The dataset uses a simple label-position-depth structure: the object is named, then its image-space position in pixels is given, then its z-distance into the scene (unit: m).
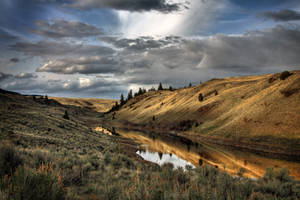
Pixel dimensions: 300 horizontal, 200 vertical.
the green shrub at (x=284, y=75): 54.92
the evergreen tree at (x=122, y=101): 177.76
